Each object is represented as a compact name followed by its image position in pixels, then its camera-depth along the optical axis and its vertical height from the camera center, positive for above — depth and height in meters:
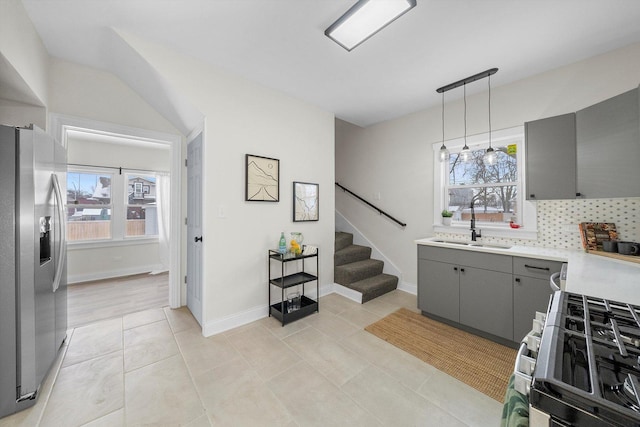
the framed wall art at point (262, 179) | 2.73 +0.41
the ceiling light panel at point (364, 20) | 1.70 +1.49
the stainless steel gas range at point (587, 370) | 0.47 -0.38
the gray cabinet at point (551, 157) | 2.11 +0.52
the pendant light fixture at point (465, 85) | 2.55 +1.51
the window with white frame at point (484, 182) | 2.82 +0.40
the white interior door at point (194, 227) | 2.66 -0.16
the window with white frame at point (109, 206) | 4.35 +0.14
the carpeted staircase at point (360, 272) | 3.44 -0.89
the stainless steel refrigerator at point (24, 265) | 1.47 -0.34
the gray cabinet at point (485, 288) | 2.15 -0.76
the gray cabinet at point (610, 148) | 1.62 +0.49
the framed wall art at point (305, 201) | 3.20 +0.16
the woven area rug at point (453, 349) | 1.85 -1.26
